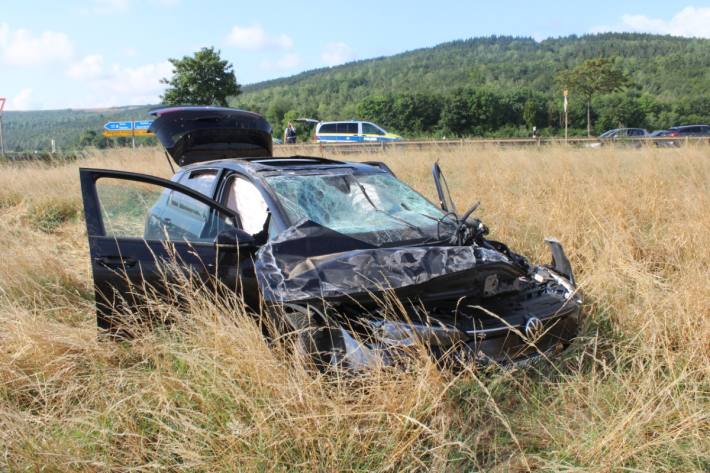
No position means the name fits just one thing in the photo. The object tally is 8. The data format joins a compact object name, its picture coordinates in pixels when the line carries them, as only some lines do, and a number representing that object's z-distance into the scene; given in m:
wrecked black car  3.04
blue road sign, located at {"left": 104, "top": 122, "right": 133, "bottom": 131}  30.23
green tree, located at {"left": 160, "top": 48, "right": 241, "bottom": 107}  42.03
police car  28.40
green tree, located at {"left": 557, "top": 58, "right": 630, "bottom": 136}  49.88
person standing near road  25.98
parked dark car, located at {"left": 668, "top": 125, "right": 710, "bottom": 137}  30.44
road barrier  15.26
